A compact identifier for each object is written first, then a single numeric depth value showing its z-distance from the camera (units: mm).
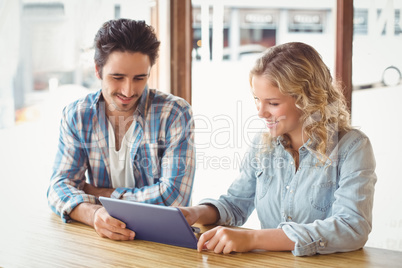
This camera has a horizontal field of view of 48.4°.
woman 1404
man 2012
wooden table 1331
